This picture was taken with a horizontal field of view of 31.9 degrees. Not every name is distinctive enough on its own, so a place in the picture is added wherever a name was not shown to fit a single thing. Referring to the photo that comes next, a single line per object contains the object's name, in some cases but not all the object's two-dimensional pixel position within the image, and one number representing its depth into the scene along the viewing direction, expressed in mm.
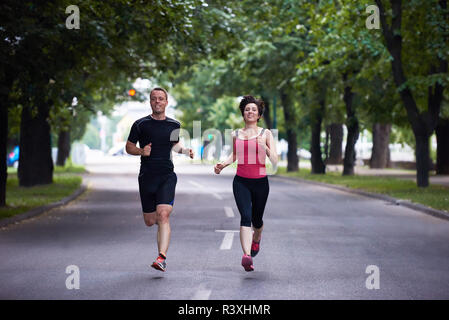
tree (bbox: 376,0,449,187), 22594
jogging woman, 8422
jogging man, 8438
